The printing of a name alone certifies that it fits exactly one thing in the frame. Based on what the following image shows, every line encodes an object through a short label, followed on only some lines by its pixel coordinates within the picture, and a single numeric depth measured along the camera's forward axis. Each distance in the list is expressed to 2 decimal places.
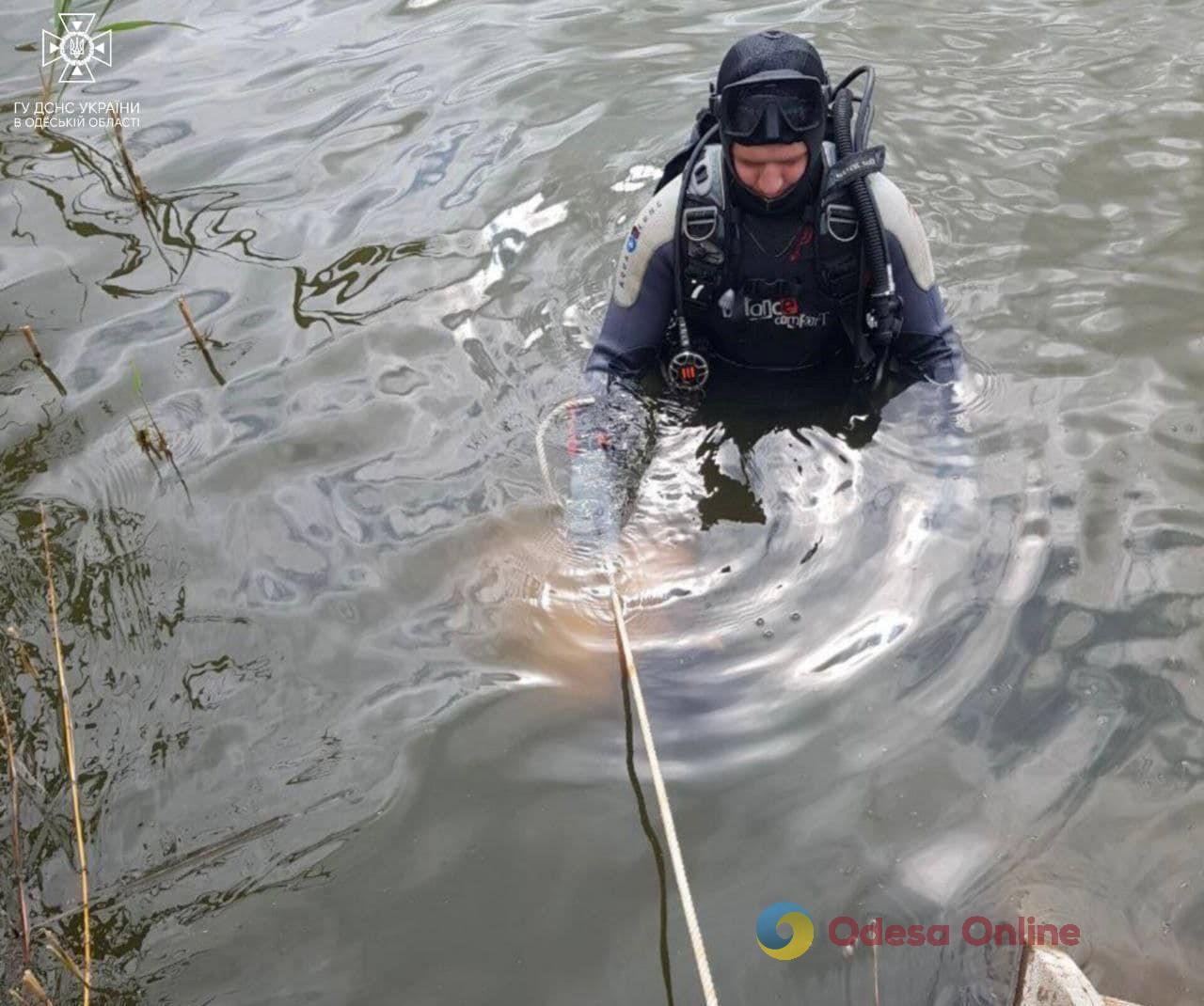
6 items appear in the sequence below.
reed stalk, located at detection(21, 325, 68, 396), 4.48
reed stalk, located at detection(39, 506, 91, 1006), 2.71
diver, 3.62
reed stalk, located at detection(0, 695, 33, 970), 2.71
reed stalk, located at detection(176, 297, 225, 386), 4.54
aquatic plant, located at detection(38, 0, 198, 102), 4.75
